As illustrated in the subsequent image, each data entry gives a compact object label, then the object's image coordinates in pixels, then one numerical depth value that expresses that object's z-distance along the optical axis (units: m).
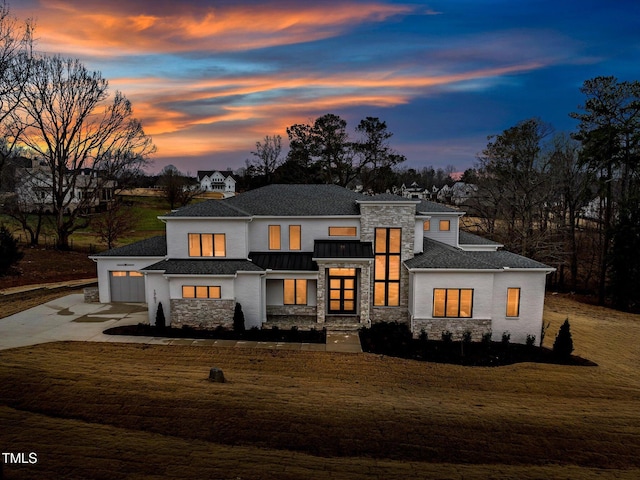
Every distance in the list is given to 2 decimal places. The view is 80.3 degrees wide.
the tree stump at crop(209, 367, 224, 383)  12.21
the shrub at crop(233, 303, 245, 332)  18.28
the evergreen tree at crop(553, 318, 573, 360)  17.00
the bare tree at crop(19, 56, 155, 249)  35.31
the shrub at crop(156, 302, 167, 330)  18.39
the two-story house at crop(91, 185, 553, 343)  18.20
